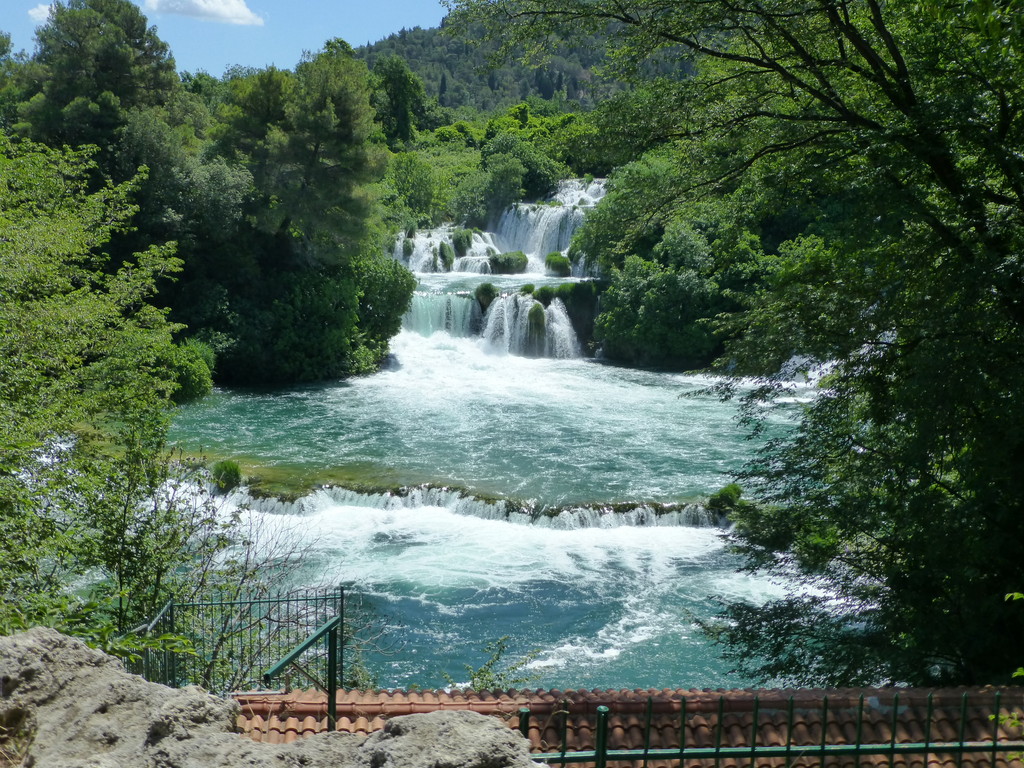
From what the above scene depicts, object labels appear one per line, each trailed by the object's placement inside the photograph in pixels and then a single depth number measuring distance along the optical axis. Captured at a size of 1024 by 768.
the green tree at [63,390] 6.10
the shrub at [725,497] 14.09
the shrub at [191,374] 20.66
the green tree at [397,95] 55.78
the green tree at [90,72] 22.64
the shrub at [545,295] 27.70
